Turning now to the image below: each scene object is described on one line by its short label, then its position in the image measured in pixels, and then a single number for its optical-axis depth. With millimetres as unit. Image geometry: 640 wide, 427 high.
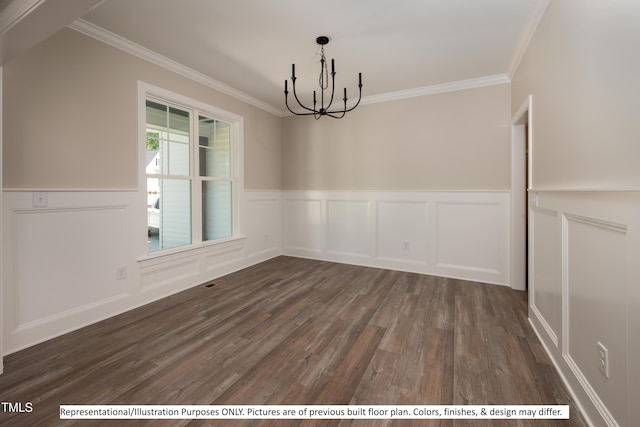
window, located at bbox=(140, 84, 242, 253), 3012
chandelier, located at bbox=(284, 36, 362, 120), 2557
